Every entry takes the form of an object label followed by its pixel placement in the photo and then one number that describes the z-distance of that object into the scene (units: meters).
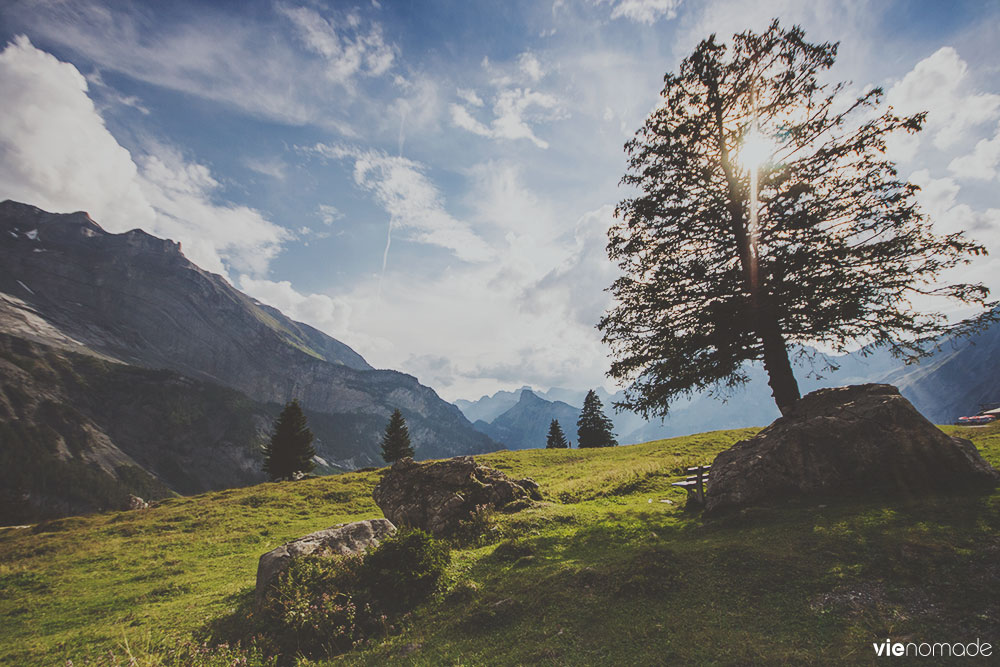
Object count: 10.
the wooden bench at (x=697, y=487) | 13.65
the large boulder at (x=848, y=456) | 9.55
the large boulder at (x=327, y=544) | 10.01
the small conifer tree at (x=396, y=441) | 66.62
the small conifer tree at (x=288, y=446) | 54.00
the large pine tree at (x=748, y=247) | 12.49
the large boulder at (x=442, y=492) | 15.70
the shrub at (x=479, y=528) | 13.43
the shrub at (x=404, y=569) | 9.23
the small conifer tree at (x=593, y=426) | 72.56
